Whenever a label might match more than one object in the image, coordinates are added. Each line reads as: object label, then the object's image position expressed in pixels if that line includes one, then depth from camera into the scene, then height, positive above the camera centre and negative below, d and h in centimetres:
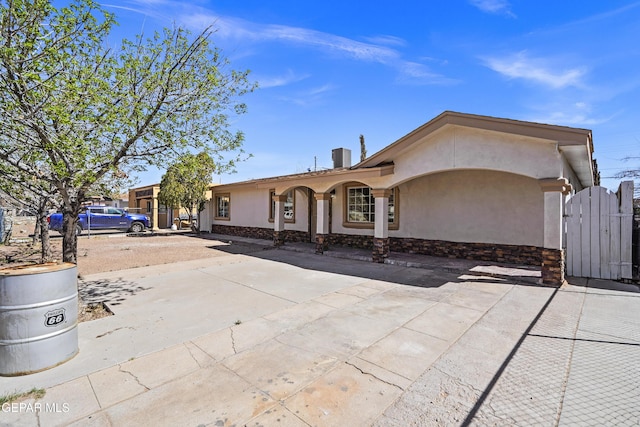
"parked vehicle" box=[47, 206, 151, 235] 1736 -28
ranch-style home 680 +71
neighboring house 2466 +41
